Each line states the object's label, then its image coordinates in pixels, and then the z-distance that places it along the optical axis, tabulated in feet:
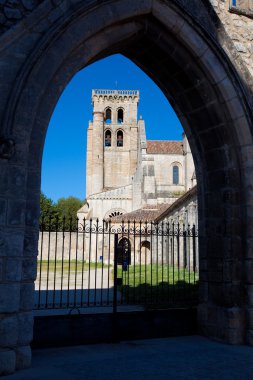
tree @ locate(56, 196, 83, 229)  217.77
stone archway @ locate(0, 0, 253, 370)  15.48
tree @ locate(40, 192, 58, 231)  183.86
